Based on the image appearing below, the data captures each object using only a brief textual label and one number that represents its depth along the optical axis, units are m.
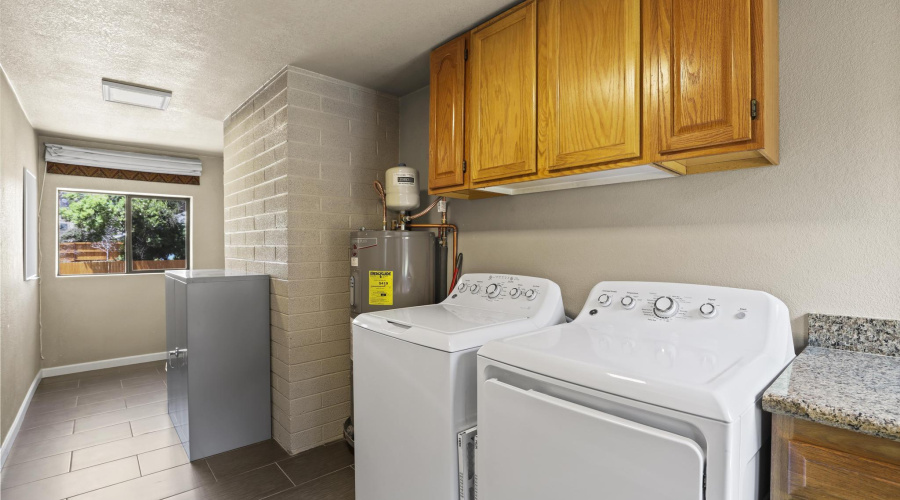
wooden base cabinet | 0.83
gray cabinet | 2.55
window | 4.39
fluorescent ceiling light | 2.81
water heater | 2.48
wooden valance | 4.17
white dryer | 0.90
